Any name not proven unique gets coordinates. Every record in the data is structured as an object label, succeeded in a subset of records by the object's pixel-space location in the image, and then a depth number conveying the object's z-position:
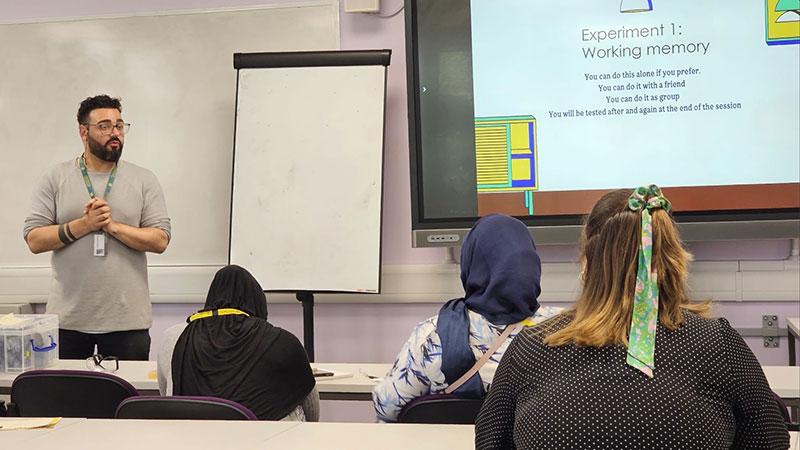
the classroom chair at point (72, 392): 2.85
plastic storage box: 3.55
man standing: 4.30
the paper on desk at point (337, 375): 3.39
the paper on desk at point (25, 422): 2.49
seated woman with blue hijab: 2.47
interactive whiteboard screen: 4.41
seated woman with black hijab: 2.73
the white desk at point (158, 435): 2.23
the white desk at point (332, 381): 3.27
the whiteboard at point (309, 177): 4.70
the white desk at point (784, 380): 2.92
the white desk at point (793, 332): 4.22
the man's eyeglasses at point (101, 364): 3.59
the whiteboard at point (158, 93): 5.10
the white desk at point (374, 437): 2.20
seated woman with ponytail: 1.63
